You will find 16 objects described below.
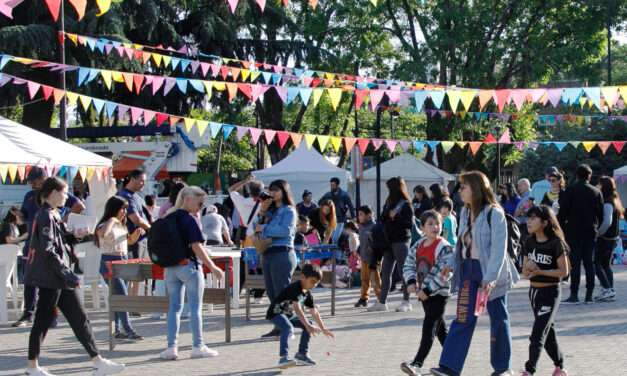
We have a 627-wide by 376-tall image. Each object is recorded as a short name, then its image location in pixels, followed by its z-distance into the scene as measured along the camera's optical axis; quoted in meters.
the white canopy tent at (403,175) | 29.99
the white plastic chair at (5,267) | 12.52
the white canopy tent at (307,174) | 25.22
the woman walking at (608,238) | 13.98
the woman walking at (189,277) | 9.16
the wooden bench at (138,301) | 9.99
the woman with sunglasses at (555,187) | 14.81
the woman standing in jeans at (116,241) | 10.73
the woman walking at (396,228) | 13.11
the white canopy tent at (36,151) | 14.58
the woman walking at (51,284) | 8.14
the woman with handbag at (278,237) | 10.13
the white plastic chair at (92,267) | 13.52
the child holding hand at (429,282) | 7.98
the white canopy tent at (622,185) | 31.39
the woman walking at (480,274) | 7.27
